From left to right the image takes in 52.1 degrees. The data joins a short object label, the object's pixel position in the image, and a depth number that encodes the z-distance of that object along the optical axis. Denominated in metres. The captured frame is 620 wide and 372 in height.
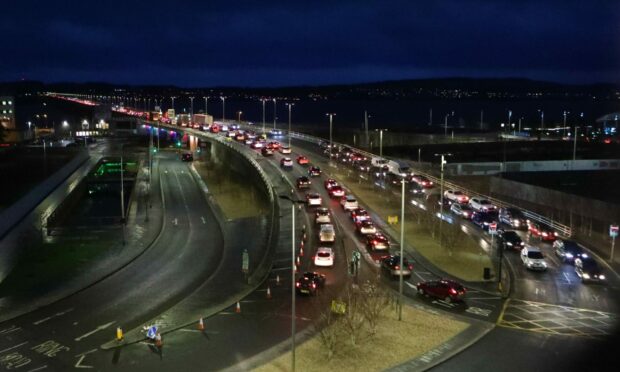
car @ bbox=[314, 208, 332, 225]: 41.50
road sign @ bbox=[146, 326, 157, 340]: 21.67
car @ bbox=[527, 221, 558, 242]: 37.88
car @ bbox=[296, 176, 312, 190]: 53.75
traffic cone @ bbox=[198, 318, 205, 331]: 23.24
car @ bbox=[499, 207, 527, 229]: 41.41
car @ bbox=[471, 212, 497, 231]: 41.44
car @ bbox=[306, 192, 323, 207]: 47.03
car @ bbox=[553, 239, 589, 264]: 33.09
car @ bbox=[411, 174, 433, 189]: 55.84
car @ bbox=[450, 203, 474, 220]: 44.47
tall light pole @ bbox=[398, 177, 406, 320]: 24.09
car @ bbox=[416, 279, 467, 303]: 26.39
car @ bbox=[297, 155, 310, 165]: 67.32
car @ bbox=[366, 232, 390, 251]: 35.34
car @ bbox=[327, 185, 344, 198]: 50.53
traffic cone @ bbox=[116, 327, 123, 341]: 21.79
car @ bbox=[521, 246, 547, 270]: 31.94
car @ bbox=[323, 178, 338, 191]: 52.44
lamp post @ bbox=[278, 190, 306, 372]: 18.59
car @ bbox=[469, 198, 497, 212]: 44.99
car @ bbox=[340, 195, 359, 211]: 45.59
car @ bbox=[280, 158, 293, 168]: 64.56
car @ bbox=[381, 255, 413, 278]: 30.27
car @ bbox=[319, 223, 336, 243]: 36.78
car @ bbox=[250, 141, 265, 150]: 81.62
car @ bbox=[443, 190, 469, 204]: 48.66
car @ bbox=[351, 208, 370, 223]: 41.64
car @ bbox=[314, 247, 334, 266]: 32.48
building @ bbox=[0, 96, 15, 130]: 150.18
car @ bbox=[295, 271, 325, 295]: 27.62
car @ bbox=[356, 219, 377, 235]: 38.78
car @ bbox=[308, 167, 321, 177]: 59.91
